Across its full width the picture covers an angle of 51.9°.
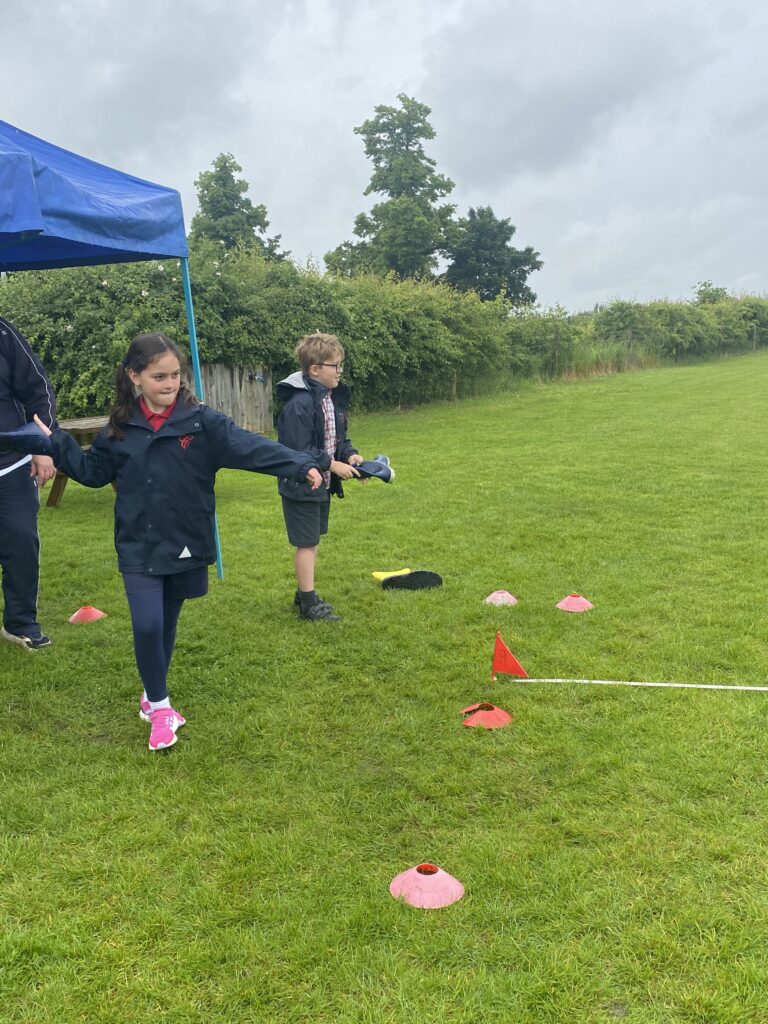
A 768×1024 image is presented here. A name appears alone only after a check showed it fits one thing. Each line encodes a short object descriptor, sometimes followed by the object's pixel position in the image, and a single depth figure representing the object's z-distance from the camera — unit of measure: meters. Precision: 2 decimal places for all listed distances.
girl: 3.38
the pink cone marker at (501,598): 5.34
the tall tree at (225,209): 43.19
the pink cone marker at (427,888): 2.49
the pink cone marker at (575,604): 5.14
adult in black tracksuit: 4.31
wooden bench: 8.88
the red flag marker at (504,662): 4.12
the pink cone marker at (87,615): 5.18
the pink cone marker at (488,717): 3.66
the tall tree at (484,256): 46.91
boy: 4.77
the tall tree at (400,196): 42.47
